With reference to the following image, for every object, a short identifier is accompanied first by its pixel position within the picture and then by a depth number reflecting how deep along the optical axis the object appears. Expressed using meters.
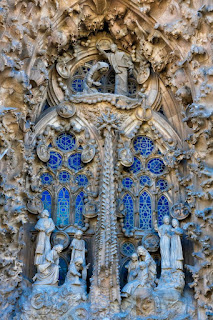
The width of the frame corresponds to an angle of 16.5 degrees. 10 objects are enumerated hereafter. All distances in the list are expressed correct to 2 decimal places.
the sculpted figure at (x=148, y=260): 11.25
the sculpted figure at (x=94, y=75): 12.89
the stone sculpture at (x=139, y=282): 11.02
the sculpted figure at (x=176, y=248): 11.27
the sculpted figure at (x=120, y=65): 12.97
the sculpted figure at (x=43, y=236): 11.11
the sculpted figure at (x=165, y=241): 11.34
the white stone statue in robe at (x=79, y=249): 11.26
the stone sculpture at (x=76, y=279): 10.95
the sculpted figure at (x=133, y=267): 11.29
